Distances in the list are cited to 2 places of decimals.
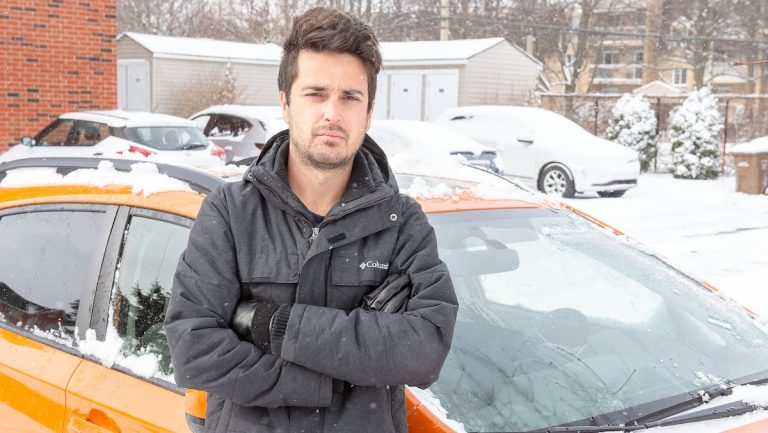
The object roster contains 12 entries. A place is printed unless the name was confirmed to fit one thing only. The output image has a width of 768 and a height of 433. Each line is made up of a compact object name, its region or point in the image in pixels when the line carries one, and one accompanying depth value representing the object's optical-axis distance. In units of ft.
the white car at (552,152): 50.37
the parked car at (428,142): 46.65
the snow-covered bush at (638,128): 70.59
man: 5.66
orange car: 7.50
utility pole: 114.93
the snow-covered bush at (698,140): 64.90
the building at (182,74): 93.09
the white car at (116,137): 43.91
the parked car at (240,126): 51.42
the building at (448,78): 98.48
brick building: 47.93
